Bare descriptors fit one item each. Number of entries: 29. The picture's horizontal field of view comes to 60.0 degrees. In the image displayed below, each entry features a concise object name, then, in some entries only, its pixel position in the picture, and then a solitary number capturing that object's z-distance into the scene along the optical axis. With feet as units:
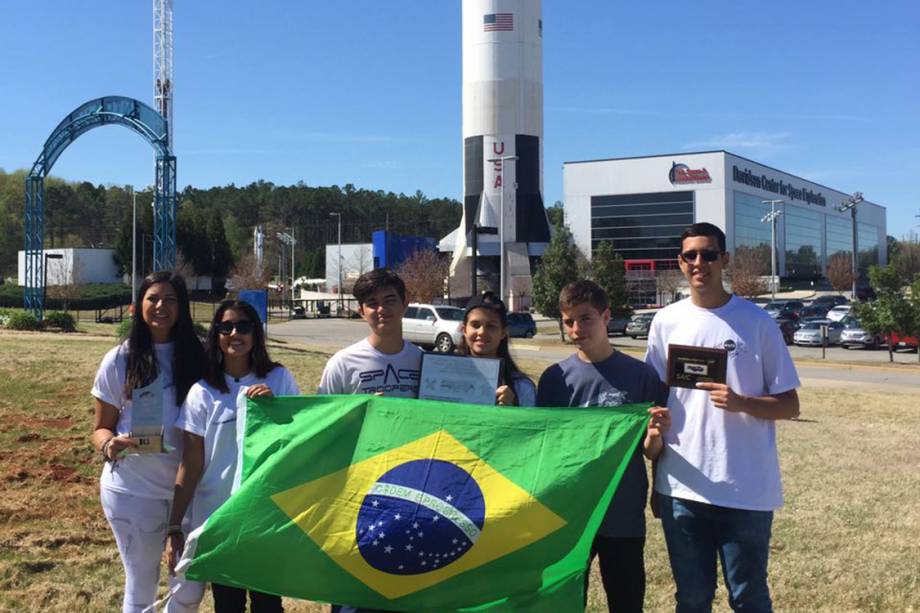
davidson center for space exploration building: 253.65
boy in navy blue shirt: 12.69
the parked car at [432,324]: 95.61
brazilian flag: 12.16
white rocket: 212.02
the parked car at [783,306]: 154.81
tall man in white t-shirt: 12.01
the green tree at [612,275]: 131.54
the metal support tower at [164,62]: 254.88
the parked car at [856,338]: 115.85
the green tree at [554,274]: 133.69
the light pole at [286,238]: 286.56
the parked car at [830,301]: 181.31
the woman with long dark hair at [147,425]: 12.63
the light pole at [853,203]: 231.50
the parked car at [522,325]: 136.00
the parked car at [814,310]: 160.23
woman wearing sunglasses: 12.80
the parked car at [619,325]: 136.87
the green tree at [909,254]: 282.89
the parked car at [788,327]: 125.44
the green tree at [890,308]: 90.33
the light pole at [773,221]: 189.47
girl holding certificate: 13.41
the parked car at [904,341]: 100.23
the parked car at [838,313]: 139.20
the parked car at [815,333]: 119.03
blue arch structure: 116.57
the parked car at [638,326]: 133.49
